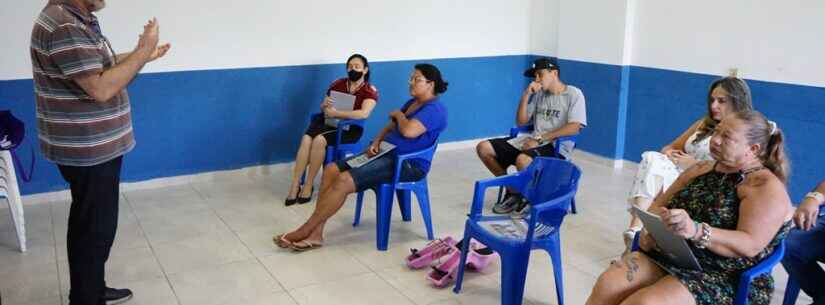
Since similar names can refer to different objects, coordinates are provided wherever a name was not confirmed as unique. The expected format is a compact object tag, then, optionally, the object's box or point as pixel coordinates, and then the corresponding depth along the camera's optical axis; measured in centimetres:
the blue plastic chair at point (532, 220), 252
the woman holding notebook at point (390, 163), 330
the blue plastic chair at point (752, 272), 189
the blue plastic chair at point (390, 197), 337
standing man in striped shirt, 215
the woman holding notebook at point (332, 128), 434
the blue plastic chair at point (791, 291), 249
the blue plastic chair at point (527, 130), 396
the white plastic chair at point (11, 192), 329
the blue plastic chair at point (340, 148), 441
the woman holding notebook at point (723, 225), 187
